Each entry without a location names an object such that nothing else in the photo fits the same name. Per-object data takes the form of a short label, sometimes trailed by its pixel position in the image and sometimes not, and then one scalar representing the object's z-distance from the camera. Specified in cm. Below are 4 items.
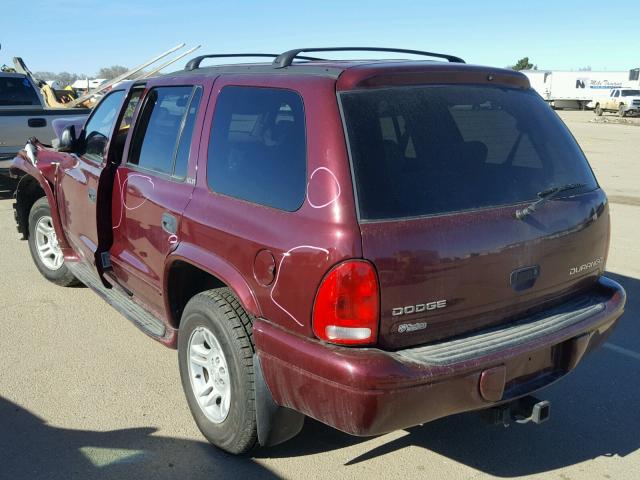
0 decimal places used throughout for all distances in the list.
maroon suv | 251
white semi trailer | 5462
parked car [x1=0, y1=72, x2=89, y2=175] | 939
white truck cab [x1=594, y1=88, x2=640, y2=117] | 4341
